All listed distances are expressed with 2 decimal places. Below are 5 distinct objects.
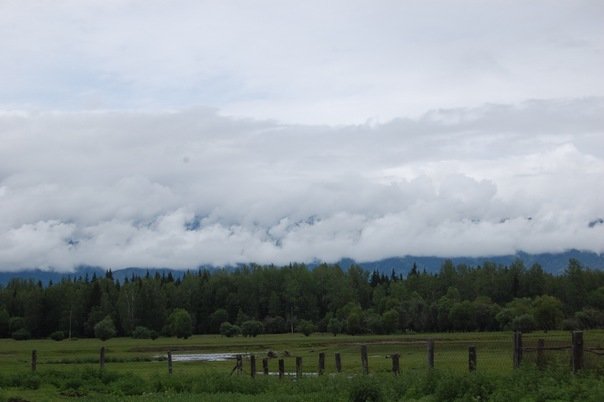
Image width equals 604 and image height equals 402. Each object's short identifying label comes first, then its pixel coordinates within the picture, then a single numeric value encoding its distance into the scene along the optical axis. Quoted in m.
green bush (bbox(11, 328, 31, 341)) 173.75
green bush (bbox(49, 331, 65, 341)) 169.88
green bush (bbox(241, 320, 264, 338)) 162.50
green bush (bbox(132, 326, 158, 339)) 165.50
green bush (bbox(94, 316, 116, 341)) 159.38
